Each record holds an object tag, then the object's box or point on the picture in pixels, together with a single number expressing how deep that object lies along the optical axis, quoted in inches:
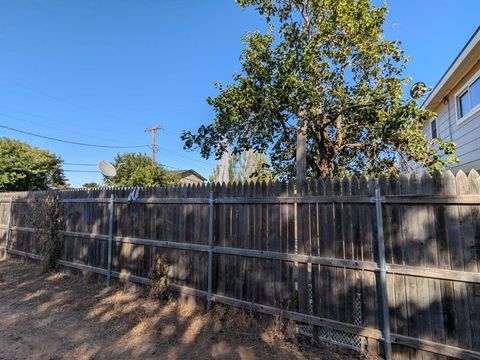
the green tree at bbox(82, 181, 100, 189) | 1514.3
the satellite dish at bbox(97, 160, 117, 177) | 326.0
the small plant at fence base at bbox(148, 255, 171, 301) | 191.2
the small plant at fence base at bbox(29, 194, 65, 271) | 275.4
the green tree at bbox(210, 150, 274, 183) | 836.6
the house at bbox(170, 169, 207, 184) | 1503.4
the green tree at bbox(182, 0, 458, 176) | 190.4
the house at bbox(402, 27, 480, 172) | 237.3
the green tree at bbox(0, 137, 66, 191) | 573.6
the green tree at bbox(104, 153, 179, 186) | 738.2
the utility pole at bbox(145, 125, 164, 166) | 1040.8
